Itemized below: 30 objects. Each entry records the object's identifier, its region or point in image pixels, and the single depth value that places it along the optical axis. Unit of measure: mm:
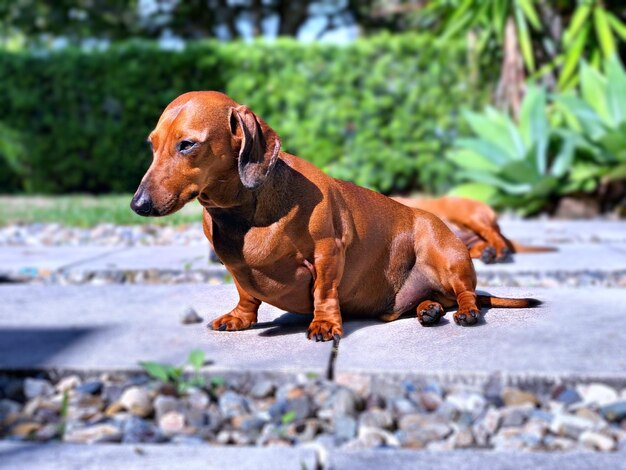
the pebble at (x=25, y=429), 1593
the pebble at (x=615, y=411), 1208
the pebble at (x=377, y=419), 1431
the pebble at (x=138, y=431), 1501
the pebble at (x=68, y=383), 1270
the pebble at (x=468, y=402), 1128
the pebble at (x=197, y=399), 1217
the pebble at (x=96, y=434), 1522
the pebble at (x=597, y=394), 1030
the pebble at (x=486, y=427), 1377
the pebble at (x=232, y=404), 1242
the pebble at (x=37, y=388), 1386
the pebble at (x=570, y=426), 1367
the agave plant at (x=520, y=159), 6859
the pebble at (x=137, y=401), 1388
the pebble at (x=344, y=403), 1252
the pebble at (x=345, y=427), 1460
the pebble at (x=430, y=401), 1076
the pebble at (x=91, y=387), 1311
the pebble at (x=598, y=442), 1412
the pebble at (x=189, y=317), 879
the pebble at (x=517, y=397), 953
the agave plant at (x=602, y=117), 6883
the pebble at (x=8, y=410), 1577
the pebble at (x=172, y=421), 1464
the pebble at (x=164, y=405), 1354
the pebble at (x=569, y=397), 1041
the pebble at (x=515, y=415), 1196
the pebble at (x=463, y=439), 1454
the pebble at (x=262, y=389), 997
